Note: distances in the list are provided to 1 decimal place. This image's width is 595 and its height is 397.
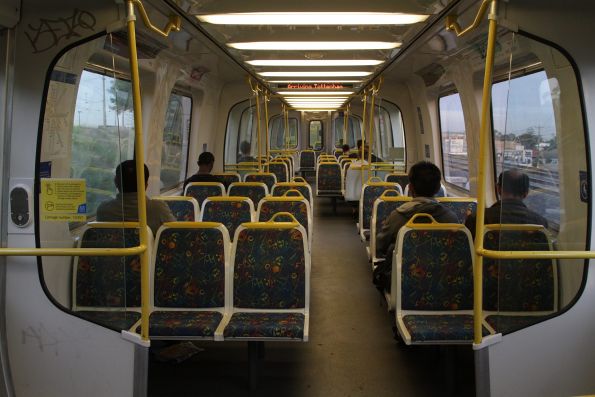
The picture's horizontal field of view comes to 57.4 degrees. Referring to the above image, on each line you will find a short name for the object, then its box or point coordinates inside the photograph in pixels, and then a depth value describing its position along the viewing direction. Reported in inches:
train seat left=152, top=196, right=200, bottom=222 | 212.7
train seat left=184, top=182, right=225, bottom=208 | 261.4
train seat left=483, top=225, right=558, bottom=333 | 106.6
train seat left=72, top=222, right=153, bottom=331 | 107.8
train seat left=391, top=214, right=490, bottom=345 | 139.3
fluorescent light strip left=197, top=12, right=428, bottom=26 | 132.6
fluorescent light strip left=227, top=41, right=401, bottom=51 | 171.0
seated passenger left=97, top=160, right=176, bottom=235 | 111.0
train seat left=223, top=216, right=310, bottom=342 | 141.4
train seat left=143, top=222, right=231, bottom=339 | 141.7
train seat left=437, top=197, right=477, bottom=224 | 211.8
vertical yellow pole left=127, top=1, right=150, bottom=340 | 99.7
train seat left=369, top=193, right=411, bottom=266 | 211.8
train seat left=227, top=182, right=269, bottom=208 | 267.6
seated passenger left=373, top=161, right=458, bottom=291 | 160.9
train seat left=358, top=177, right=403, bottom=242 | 262.1
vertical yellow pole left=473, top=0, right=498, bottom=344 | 98.3
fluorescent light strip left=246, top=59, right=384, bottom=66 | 209.3
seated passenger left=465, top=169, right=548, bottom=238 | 108.4
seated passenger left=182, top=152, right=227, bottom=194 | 279.0
